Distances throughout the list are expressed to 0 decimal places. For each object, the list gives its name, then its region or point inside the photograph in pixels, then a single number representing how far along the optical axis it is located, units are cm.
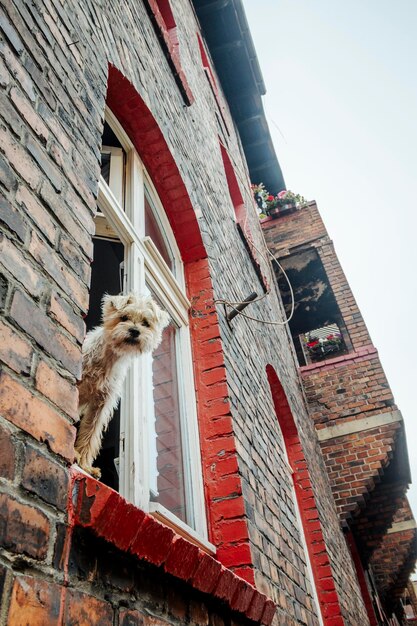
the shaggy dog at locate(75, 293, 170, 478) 207
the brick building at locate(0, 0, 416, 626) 107
